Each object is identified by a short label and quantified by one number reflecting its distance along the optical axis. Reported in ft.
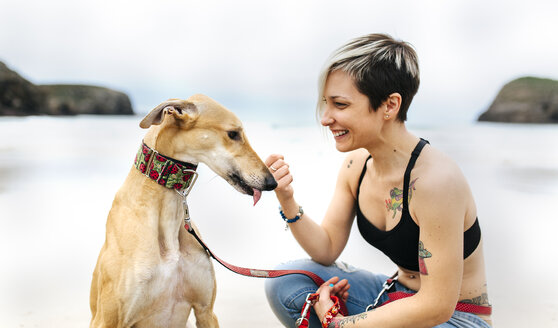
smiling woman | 5.59
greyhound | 5.14
